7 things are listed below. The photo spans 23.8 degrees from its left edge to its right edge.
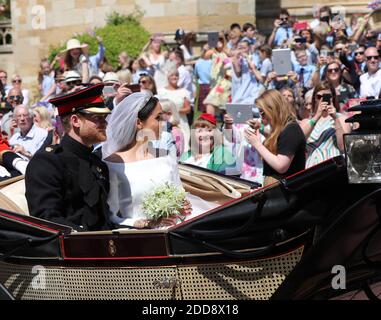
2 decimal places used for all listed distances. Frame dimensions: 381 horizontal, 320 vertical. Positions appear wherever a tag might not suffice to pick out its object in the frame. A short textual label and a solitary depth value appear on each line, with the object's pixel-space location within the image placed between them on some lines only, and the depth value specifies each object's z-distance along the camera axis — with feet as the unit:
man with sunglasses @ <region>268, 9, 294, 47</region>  52.39
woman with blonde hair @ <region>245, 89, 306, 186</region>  23.89
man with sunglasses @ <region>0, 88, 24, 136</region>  37.01
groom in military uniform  18.03
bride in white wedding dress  19.47
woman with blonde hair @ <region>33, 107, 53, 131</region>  35.47
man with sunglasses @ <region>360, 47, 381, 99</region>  38.17
